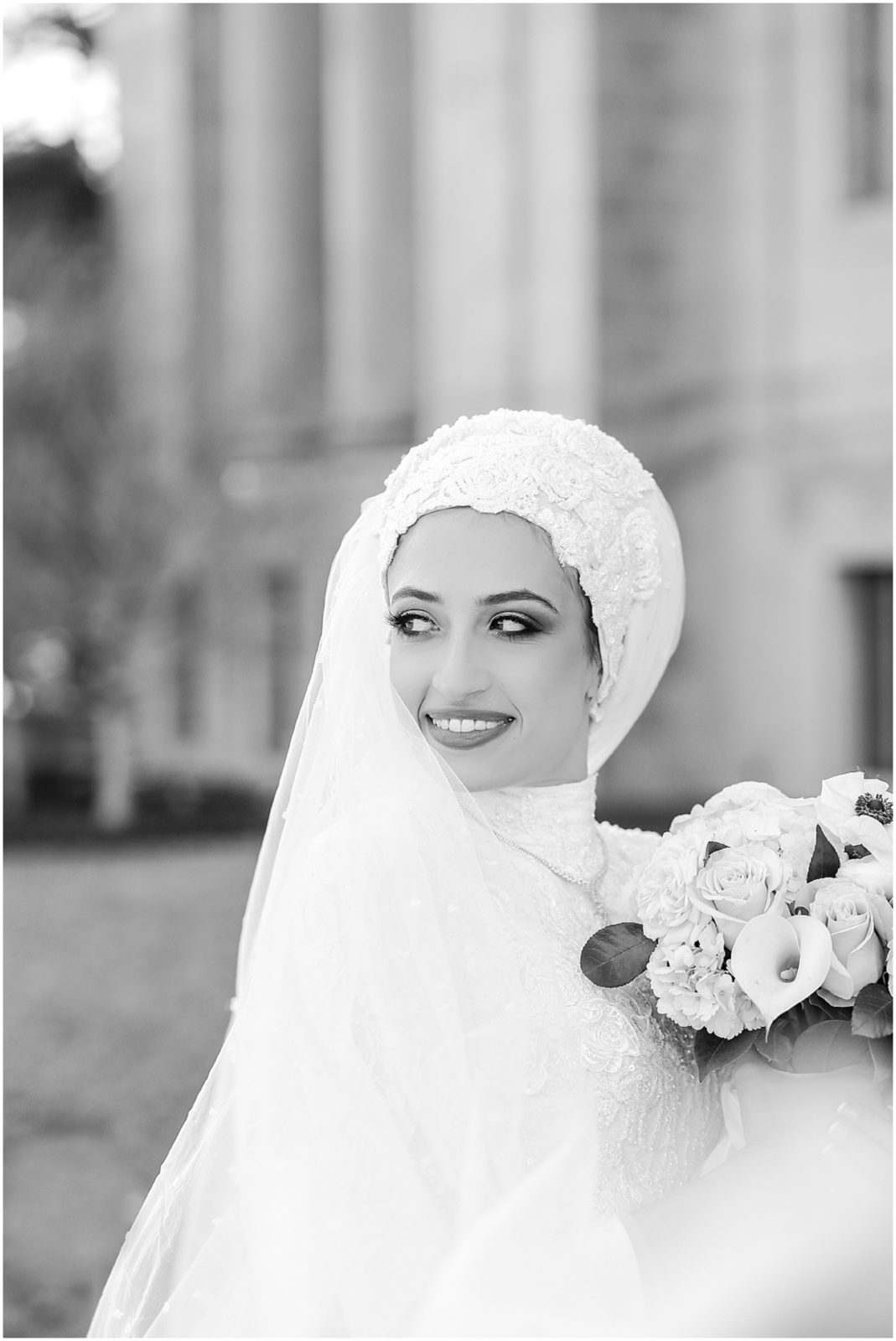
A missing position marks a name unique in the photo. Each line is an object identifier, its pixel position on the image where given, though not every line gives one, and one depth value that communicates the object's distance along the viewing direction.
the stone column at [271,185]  13.80
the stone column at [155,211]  13.04
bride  1.78
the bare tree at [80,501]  12.46
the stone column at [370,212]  12.88
